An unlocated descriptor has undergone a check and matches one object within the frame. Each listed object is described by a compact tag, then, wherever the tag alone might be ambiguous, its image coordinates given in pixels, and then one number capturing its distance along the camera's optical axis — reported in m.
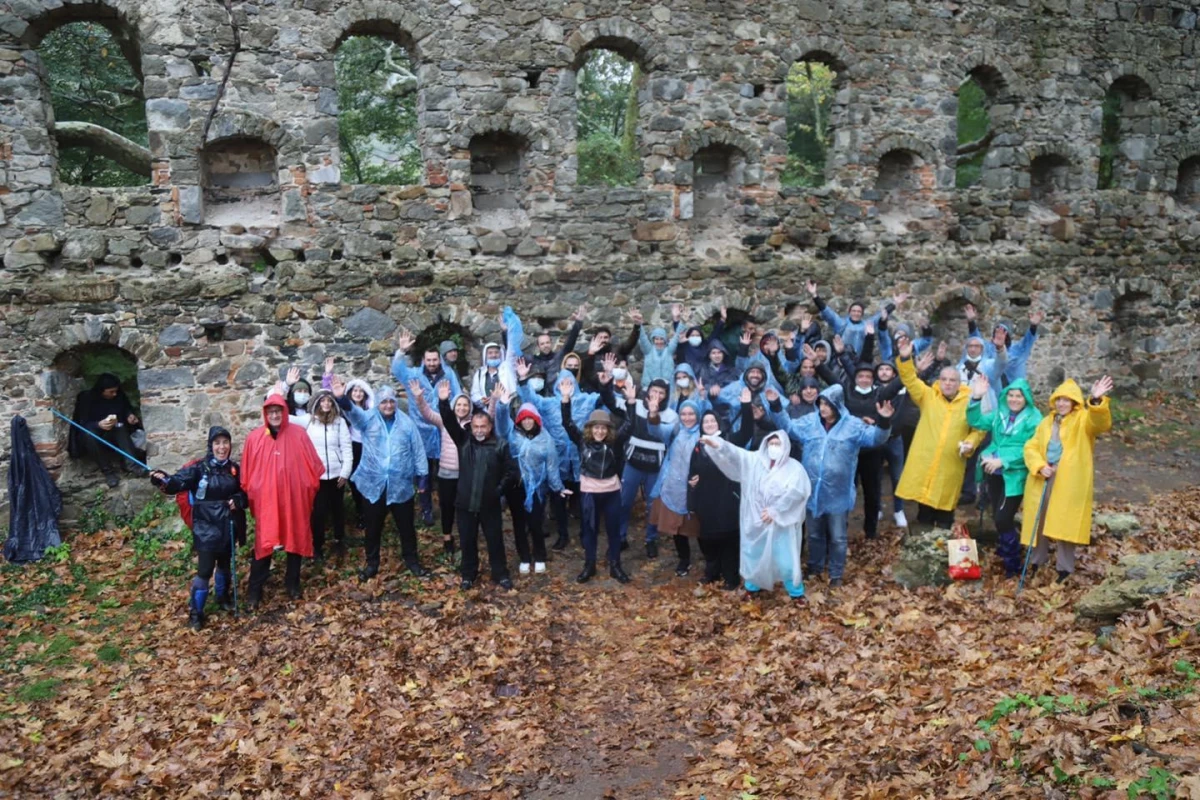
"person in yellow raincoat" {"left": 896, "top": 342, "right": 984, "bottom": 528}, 7.64
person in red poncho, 7.56
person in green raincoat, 7.27
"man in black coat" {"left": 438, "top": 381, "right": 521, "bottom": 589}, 7.64
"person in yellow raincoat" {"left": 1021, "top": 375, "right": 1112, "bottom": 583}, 6.80
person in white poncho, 7.30
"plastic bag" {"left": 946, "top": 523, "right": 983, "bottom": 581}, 7.33
